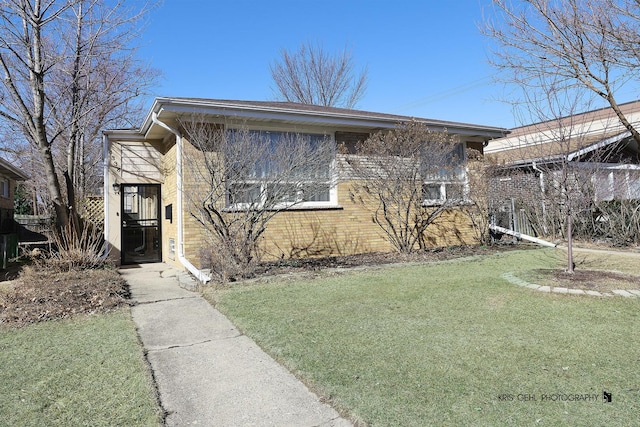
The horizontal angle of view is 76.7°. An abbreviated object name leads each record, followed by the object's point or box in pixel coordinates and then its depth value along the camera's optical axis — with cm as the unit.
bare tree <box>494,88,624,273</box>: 683
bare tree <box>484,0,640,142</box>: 664
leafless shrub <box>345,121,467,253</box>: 919
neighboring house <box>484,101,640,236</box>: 733
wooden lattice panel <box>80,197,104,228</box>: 1109
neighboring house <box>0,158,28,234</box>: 1486
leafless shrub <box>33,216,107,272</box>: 815
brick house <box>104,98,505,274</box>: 841
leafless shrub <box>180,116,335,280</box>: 723
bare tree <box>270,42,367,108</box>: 2825
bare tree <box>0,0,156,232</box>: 932
